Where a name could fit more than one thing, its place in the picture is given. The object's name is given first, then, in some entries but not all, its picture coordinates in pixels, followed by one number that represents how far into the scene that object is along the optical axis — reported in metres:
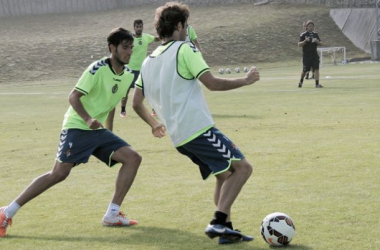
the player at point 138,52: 34.96
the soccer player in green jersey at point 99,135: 13.96
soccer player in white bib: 12.32
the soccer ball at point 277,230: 12.24
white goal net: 78.95
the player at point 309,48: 48.99
